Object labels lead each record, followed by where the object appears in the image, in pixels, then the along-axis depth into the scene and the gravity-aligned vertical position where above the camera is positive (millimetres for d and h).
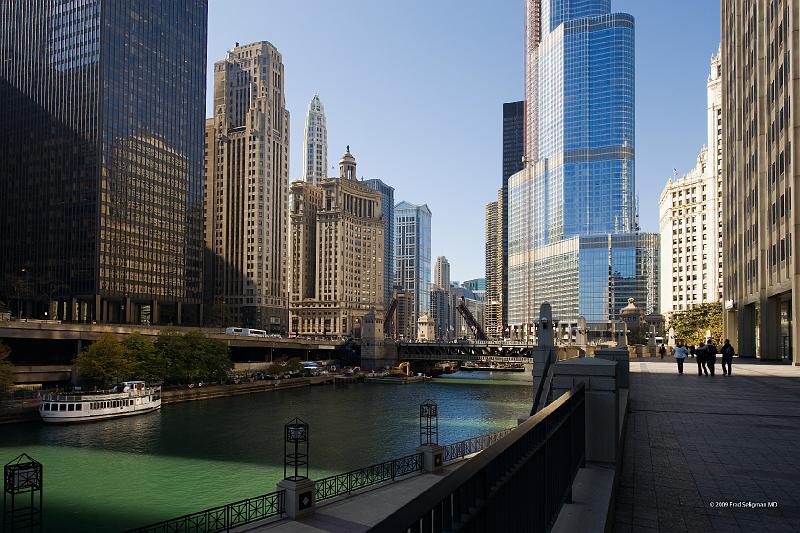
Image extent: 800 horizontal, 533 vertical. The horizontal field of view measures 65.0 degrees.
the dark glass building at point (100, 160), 149625 +35101
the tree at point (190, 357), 99500 -9437
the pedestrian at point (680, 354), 41094 -3423
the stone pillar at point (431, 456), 40619 -10109
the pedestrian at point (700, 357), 39656 -3474
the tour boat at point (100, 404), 69625 -12429
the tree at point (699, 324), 123625 -4650
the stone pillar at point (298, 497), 30094 -9555
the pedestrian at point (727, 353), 38688 -3121
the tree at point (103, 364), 86750 -9018
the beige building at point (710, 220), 189500 +25222
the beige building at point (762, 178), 52188 +12534
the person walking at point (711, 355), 39219 -3278
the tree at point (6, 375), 69625 -8662
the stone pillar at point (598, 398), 11680 -1817
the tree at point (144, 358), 93938 -8942
